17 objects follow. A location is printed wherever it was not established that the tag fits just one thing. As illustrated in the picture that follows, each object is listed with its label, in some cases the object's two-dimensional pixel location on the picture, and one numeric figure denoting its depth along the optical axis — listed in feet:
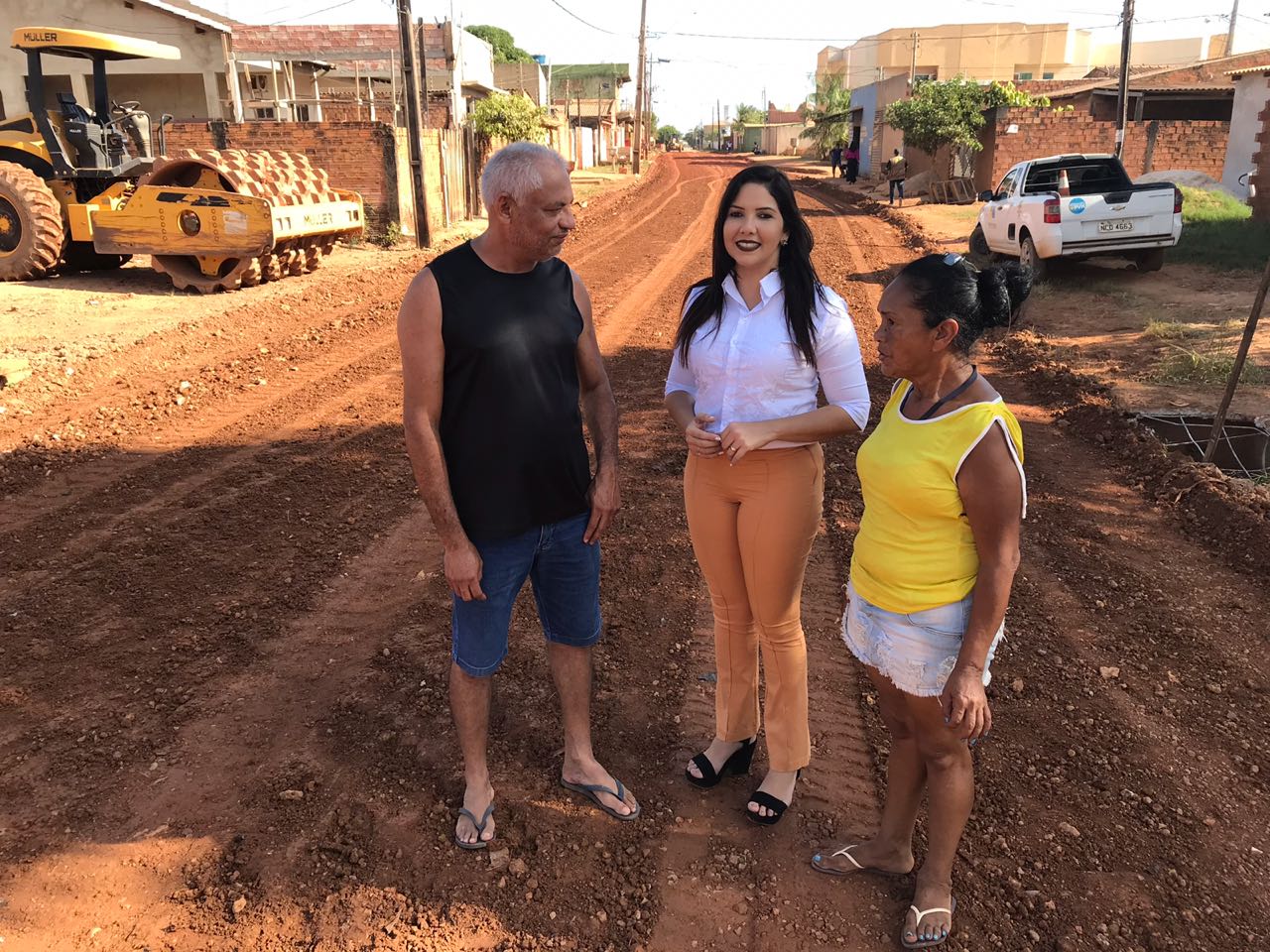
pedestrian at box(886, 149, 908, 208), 79.82
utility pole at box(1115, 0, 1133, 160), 61.05
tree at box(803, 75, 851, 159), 161.27
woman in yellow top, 6.44
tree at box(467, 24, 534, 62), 225.56
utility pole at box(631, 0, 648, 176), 123.93
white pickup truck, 36.88
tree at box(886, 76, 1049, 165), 79.25
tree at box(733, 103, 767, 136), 343.63
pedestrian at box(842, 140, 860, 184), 115.55
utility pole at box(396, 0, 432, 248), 48.57
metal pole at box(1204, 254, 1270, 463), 17.34
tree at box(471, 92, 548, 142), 74.84
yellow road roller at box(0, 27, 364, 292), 34.86
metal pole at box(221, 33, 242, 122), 72.43
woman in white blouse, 7.95
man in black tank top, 7.47
